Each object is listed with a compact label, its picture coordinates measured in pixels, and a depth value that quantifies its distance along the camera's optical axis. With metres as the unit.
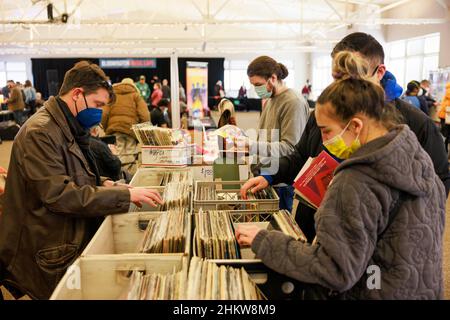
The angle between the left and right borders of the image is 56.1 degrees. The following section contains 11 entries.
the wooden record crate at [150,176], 2.97
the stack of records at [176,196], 2.06
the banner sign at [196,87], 9.26
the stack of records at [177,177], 2.59
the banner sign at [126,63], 19.78
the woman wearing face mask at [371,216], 1.10
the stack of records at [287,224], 1.53
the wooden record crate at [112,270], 1.44
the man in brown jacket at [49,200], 1.74
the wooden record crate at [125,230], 1.88
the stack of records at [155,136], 3.12
